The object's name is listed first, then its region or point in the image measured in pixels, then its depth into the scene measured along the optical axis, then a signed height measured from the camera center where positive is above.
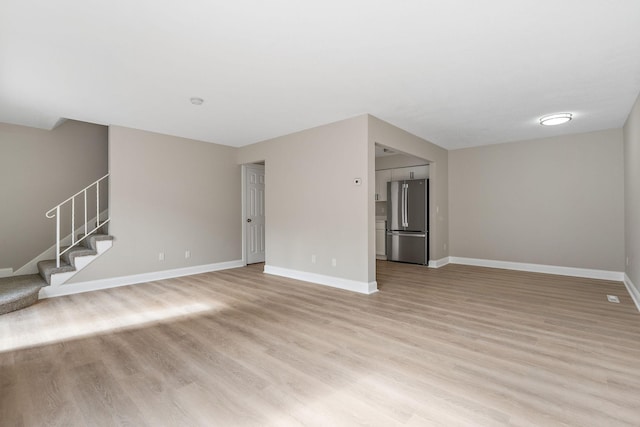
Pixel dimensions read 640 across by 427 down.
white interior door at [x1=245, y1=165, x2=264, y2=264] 6.72 +0.03
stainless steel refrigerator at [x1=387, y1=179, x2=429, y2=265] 6.51 -0.17
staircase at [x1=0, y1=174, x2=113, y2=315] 3.74 -0.75
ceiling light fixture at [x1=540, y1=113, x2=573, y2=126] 4.39 +1.37
